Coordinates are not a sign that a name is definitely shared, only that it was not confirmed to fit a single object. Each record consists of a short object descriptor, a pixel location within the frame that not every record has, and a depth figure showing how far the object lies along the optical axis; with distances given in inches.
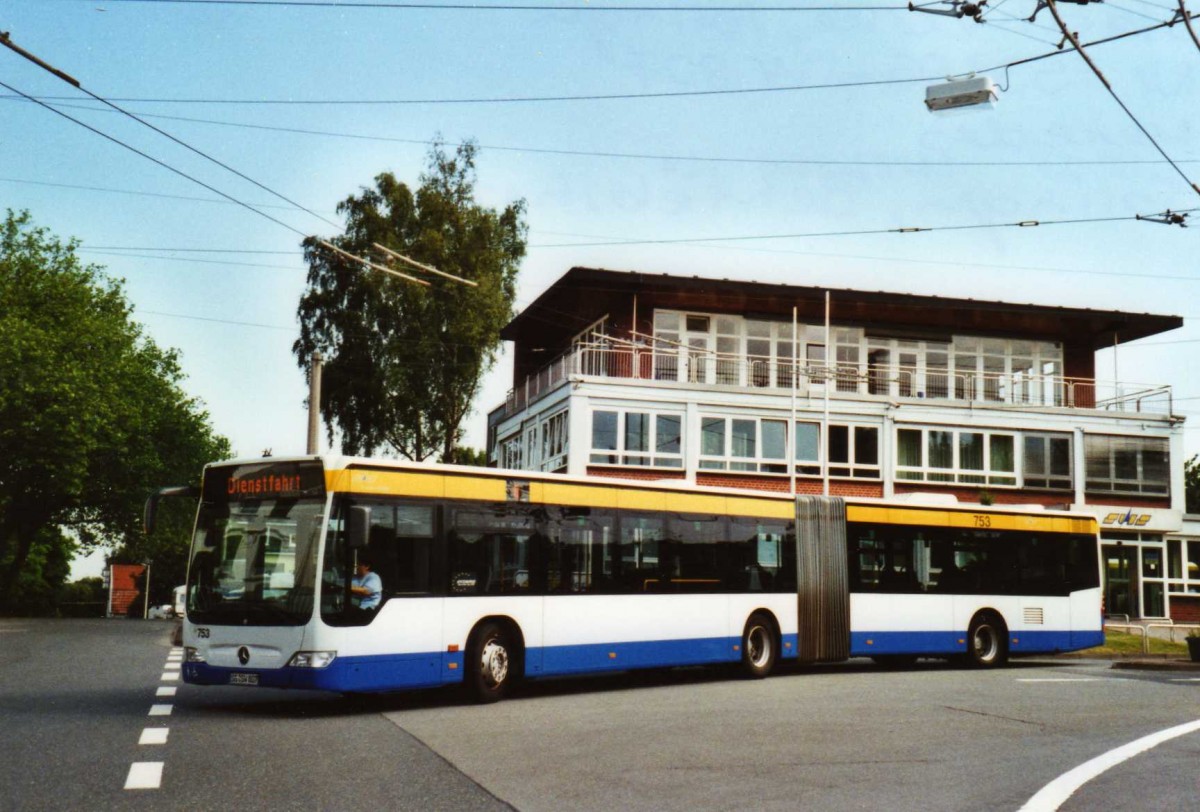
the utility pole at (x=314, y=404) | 1029.8
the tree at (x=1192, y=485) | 4079.7
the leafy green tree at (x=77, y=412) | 2027.6
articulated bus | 574.9
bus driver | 578.2
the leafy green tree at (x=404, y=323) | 1971.0
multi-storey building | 1585.9
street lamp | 667.4
